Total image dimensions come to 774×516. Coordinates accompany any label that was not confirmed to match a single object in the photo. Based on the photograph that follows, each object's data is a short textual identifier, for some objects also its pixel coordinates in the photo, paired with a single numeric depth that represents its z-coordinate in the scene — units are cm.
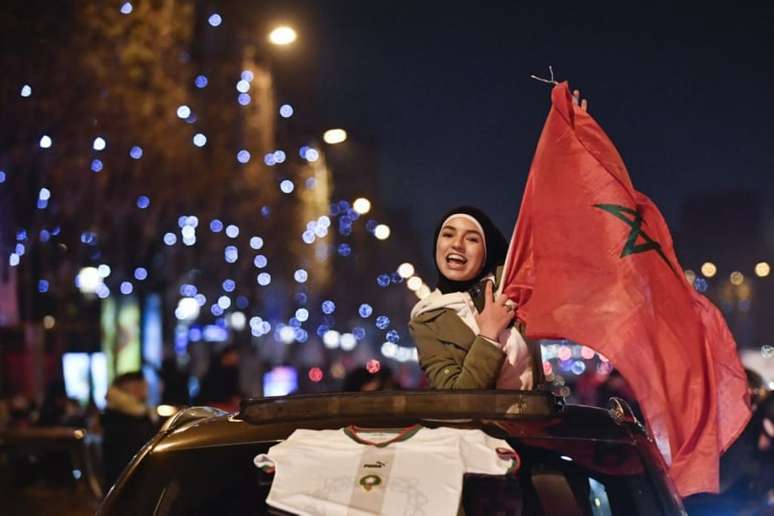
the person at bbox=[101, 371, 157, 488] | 1560
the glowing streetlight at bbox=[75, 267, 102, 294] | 3697
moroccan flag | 580
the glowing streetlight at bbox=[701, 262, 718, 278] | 13038
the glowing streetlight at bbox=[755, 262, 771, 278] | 11669
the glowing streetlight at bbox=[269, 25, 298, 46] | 3350
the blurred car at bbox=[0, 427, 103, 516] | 2088
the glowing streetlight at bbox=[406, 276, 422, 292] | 11844
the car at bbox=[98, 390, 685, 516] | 464
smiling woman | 620
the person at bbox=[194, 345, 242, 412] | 2008
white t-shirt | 443
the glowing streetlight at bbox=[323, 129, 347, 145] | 4047
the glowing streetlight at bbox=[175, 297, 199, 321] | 5075
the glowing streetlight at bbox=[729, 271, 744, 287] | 12888
